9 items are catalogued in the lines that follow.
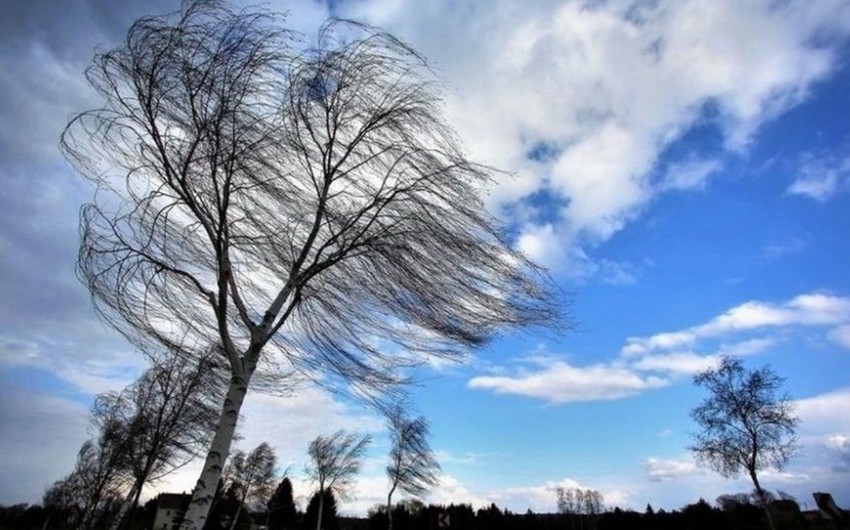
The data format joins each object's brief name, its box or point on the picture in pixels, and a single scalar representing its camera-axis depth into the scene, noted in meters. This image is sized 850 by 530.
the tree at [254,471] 53.52
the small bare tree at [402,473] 47.94
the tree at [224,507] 60.21
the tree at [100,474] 26.75
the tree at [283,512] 73.62
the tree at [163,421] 21.22
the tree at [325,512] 68.12
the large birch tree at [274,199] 6.11
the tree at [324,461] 52.03
